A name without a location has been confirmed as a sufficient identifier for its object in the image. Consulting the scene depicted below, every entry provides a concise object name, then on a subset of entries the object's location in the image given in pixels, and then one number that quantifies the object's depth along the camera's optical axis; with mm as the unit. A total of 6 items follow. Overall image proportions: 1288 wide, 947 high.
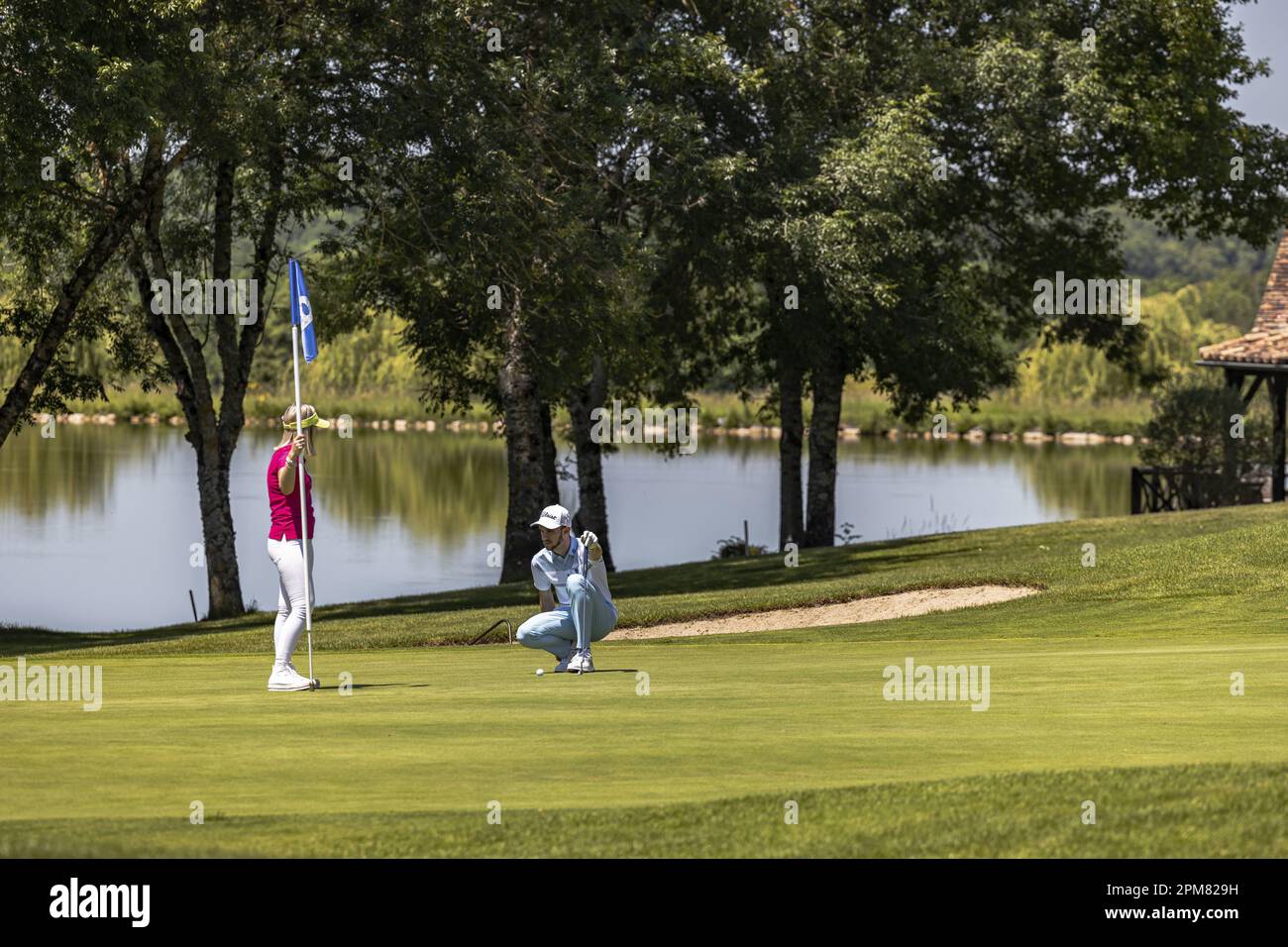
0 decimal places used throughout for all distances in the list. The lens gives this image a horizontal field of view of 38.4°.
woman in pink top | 14266
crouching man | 14906
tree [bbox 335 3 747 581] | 30656
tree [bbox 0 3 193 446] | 24500
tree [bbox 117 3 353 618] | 27797
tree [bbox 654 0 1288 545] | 36344
